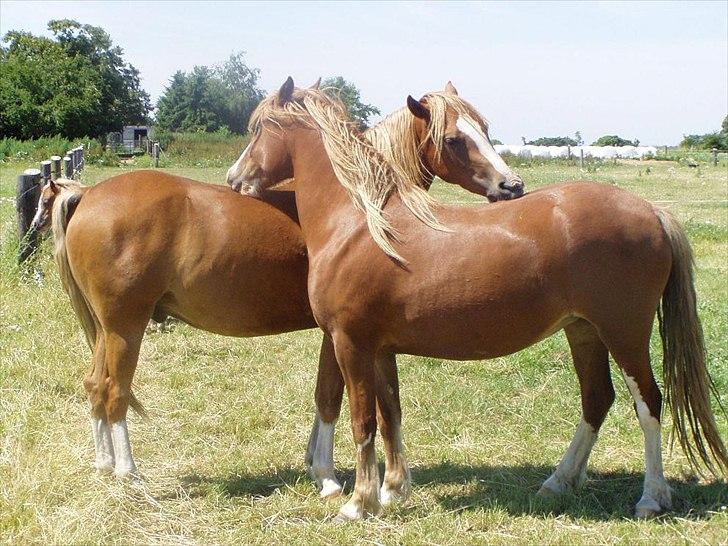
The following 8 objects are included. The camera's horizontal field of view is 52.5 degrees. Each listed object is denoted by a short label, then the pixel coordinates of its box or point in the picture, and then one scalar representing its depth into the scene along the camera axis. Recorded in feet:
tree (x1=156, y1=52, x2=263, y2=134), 181.37
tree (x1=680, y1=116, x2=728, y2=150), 188.19
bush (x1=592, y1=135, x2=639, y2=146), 257.96
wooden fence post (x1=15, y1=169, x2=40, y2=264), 25.45
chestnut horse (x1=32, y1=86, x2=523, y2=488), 13.06
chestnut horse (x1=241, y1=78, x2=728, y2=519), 11.32
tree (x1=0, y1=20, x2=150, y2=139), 150.92
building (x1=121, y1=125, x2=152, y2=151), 204.89
